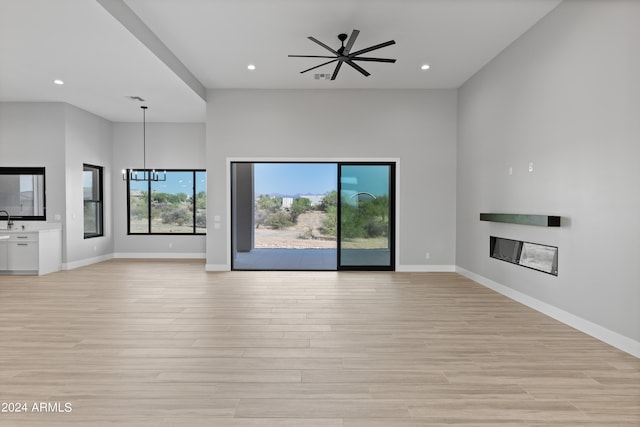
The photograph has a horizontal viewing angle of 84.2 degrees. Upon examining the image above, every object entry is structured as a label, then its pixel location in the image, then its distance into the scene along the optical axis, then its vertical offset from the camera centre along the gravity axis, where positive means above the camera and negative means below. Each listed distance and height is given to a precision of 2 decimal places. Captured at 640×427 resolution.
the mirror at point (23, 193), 7.18 +0.32
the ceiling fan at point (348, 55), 4.25 +1.98
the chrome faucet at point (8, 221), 7.04 -0.26
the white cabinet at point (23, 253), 6.56 -0.82
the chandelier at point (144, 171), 8.40 +0.89
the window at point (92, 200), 8.04 +0.21
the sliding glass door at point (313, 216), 7.10 -0.18
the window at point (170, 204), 8.89 +0.13
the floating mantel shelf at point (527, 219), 4.03 -0.11
